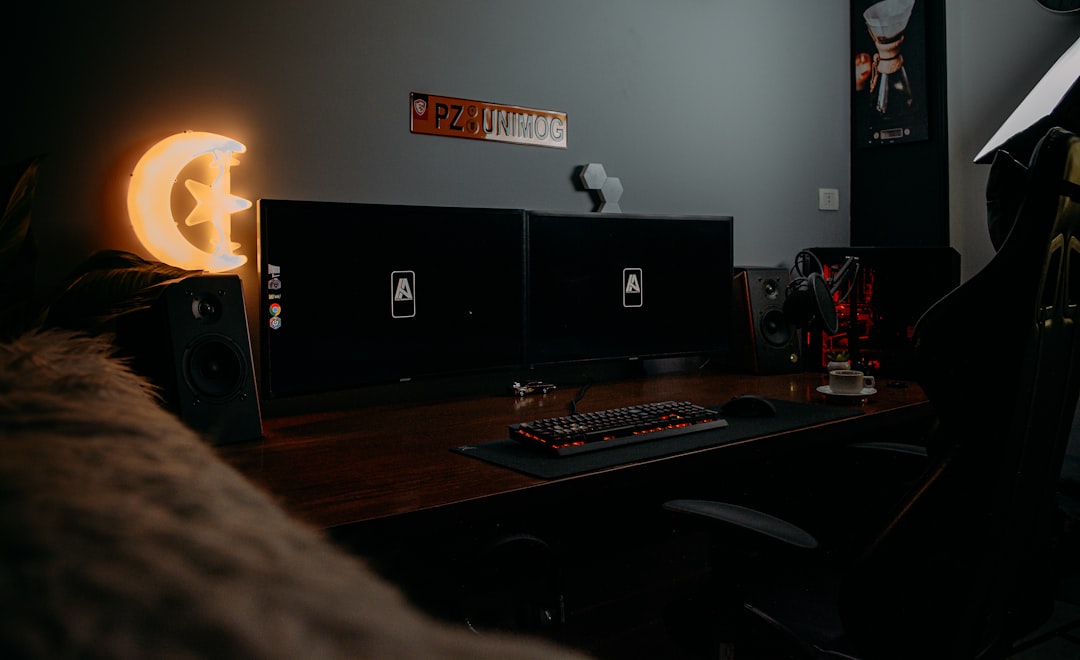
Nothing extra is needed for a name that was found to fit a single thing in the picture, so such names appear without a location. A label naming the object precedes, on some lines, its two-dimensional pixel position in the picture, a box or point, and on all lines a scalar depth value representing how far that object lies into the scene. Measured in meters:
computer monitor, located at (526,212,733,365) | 1.80
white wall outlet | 2.81
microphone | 1.92
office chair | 0.87
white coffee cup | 1.72
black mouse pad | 1.12
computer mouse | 1.51
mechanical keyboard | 1.22
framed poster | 2.72
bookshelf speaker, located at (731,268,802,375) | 2.17
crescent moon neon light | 1.44
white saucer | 1.71
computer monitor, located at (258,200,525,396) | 1.41
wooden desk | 0.98
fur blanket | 0.15
